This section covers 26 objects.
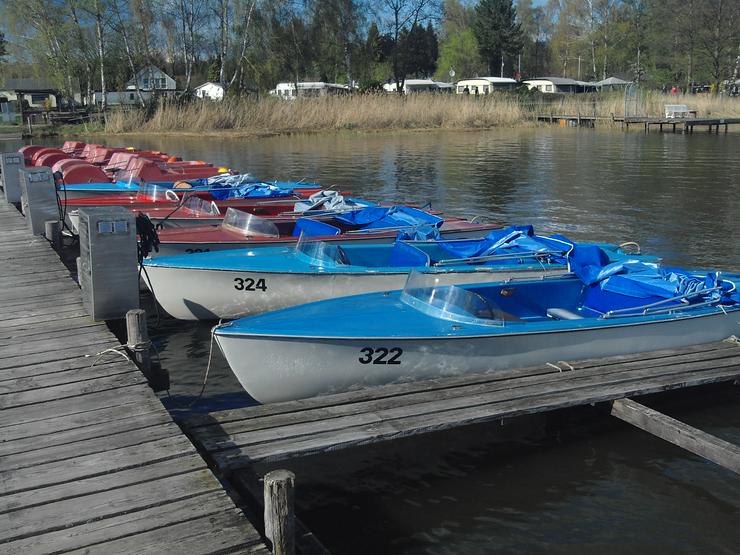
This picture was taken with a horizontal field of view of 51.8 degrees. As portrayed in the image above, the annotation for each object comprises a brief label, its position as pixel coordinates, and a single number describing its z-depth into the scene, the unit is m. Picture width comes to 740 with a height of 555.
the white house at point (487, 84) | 83.94
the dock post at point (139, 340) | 6.87
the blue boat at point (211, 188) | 16.48
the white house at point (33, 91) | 69.10
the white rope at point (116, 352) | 6.81
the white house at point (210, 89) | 62.00
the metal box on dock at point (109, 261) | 7.86
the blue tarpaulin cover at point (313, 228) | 12.49
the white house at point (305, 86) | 71.94
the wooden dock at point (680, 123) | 45.88
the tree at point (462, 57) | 97.69
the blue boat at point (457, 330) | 6.98
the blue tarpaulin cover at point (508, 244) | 10.70
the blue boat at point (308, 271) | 9.94
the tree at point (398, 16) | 69.19
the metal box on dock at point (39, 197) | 12.62
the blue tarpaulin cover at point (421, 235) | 11.64
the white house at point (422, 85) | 86.00
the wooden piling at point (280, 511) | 4.18
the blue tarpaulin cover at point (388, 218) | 13.11
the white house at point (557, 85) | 86.06
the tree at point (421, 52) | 88.12
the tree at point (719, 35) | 67.50
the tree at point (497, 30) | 85.75
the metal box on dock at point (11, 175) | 16.55
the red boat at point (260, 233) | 11.75
